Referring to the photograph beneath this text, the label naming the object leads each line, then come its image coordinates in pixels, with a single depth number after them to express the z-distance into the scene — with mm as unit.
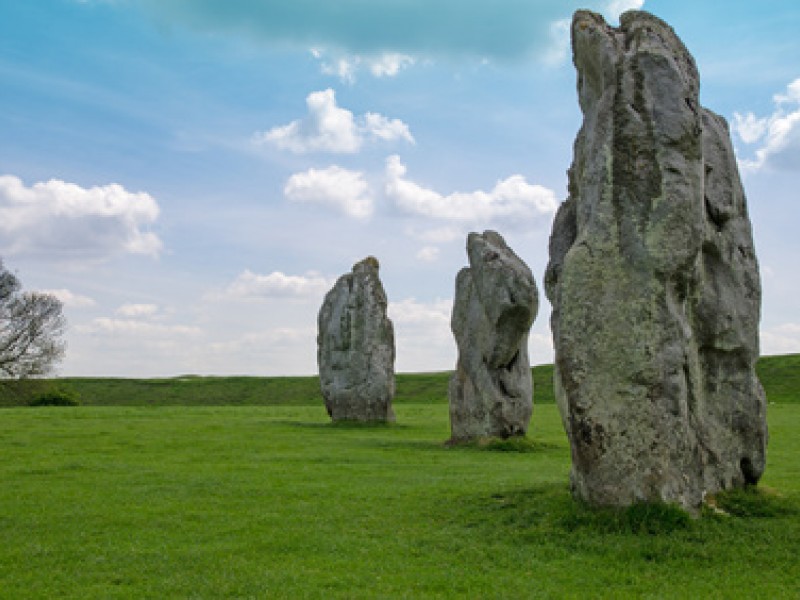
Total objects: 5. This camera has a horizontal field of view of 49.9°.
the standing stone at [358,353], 29859
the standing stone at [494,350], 21734
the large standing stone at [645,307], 9930
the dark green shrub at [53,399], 47312
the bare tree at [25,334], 45344
